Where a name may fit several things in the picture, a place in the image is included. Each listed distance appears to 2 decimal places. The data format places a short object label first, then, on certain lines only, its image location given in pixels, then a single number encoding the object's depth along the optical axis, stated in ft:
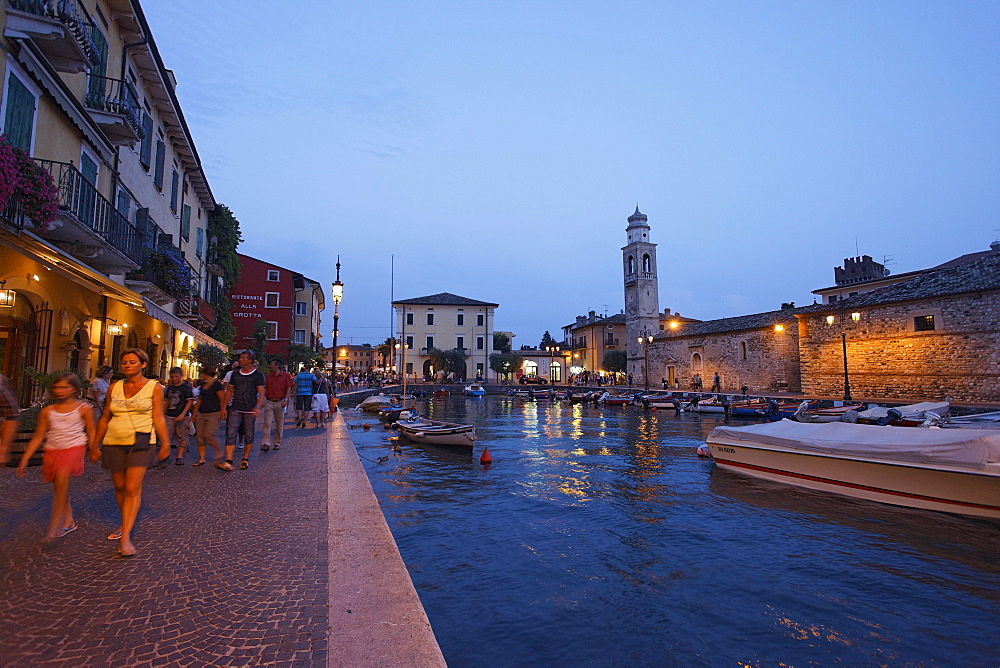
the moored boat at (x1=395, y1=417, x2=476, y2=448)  53.11
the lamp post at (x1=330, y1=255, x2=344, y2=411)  67.50
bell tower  193.06
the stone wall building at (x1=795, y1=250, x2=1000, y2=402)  84.79
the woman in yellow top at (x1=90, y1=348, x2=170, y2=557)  15.51
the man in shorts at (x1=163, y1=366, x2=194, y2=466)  29.45
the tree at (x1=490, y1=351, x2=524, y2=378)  240.53
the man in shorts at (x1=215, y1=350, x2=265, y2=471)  29.25
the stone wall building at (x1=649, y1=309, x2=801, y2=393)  127.65
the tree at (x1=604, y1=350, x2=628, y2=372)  222.89
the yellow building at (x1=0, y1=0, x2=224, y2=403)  29.89
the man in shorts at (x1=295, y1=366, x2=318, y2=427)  53.01
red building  133.08
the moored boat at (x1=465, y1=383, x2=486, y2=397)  172.76
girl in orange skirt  15.65
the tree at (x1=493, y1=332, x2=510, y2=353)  269.23
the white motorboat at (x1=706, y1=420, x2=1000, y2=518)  29.96
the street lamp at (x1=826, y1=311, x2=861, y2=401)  86.13
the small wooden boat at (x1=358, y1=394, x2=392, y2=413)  102.94
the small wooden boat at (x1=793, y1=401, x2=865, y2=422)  71.58
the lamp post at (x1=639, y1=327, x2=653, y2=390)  154.24
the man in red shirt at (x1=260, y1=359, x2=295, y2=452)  37.22
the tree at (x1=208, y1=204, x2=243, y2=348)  89.35
